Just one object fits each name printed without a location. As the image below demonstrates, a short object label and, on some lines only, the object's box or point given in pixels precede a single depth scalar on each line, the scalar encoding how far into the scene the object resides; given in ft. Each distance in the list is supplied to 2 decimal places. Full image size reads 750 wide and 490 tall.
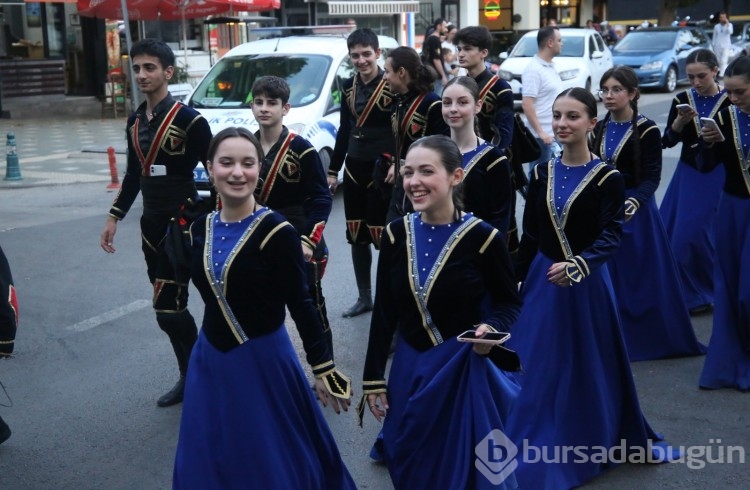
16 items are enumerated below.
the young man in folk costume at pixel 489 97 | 22.25
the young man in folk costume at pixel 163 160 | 18.56
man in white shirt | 31.65
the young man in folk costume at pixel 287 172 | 17.95
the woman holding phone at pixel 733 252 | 19.29
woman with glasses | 21.09
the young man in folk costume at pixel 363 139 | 23.44
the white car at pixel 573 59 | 70.93
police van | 39.96
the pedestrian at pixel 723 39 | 89.45
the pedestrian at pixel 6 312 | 15.06
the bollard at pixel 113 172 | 47.64
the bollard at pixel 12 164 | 49.42
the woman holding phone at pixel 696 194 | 24.47
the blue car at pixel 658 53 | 83.51
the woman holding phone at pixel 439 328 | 12.54
